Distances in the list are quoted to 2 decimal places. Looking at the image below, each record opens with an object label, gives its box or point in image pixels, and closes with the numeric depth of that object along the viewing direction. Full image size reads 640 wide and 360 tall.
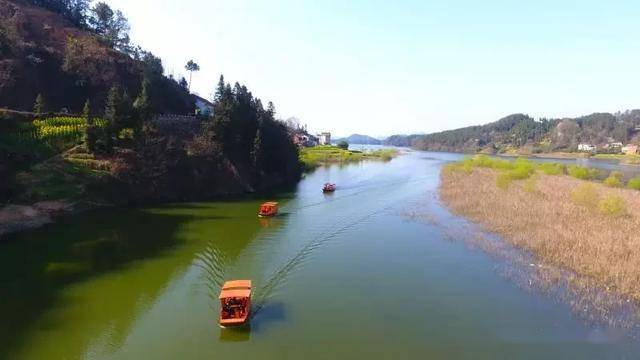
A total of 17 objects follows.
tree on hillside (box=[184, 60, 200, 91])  119.66
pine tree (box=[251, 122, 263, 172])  75.69
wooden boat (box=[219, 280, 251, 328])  22.50
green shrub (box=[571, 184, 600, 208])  55.16
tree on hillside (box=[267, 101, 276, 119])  94.99
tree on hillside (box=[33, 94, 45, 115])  65.19
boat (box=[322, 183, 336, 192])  72.51
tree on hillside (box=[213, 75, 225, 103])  79.51
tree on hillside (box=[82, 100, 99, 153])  58.25
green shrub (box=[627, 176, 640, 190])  73.73
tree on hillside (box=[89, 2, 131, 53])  101.94
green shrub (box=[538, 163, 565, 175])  94.32
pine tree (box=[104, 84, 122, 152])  59.09
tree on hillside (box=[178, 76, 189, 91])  109.46
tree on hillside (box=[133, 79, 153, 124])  62.59
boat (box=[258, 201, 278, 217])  51.59
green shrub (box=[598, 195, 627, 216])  49.28
